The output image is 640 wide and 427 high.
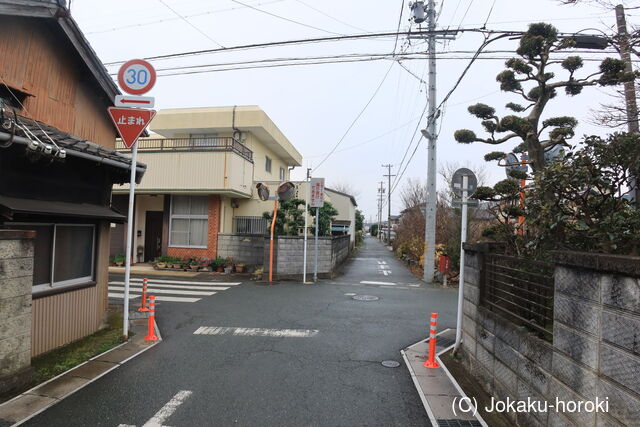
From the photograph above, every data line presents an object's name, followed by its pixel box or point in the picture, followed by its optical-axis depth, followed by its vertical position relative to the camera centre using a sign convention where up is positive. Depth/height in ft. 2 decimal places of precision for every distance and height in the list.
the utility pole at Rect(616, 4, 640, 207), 19.61 +9.24
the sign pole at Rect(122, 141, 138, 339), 20.38 -1.53
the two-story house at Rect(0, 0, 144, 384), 15.10 +2.53
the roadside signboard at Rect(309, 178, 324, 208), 46.37 +4.77
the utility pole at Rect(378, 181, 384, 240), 225.97 +19.20
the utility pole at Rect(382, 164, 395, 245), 153.49 +11.04
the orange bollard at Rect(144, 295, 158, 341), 20.45 -6.35
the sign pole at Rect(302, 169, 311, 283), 44.27 -1.54
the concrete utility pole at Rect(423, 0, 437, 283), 46.75 +8.51
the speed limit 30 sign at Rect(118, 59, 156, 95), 20.89 +8.85
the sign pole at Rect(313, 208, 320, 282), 44.87 -5.39
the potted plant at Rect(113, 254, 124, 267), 52.39 -5.95
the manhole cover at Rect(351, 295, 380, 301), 34.14 -6.98
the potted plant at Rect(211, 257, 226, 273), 50.16 -5.95
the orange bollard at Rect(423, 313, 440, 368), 17.39 -6.18
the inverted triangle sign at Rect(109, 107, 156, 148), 20.47 +6.03
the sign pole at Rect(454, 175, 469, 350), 18.84 -2.25
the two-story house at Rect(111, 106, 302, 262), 50.85 +5.94
